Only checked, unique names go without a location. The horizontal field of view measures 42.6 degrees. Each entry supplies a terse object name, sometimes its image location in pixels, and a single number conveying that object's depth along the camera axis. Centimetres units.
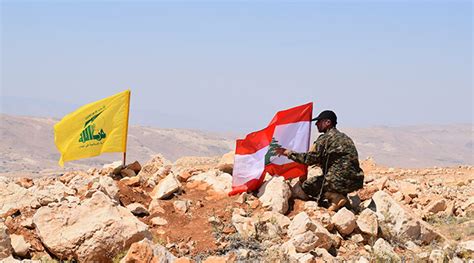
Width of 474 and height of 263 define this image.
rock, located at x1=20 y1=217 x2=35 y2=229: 782
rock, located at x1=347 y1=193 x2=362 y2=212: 955
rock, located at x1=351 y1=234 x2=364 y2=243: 840
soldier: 905
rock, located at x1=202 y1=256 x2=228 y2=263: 661
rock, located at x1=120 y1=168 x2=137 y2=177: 1060
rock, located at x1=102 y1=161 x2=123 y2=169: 1081
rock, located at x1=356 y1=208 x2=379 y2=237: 838
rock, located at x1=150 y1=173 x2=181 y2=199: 920
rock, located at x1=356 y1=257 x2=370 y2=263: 741
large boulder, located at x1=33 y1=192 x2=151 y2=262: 704
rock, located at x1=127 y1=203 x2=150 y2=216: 856
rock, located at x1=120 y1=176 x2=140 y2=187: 971
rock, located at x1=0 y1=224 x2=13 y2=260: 685
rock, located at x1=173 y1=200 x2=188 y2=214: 881
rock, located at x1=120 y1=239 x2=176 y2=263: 650
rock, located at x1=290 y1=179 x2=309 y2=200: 945
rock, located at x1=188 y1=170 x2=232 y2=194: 972
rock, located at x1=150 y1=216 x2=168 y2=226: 835
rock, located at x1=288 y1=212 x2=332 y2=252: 775
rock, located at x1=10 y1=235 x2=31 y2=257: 718
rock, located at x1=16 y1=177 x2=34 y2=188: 1053
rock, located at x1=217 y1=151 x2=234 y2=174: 1055
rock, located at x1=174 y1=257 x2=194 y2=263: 647
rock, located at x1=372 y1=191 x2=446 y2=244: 883
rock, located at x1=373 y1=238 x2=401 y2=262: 760
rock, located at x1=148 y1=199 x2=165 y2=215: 871
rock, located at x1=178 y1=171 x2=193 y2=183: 1016
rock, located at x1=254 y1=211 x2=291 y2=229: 822
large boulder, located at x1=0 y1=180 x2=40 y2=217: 842
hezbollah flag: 1013
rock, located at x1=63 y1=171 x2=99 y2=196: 945
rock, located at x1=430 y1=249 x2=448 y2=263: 763
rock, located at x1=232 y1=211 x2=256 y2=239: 798
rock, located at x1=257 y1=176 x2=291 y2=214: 873
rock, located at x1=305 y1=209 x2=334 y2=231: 838
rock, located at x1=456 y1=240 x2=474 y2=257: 812
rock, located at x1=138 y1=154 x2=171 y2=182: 1041
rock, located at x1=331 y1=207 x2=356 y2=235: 836
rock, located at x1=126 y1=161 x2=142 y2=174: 1076
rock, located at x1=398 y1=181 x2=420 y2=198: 1180
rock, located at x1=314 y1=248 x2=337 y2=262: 750
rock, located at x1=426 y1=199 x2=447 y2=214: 1109
